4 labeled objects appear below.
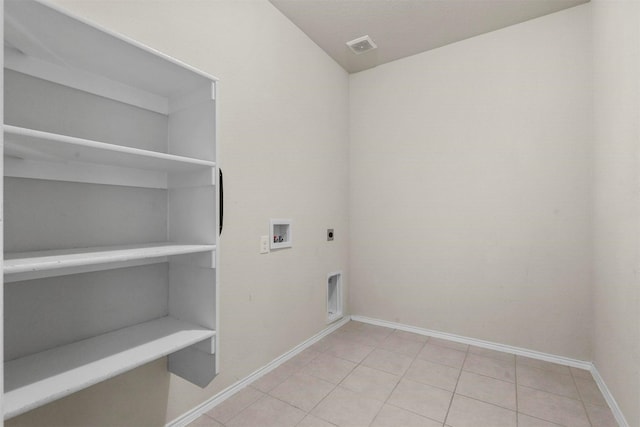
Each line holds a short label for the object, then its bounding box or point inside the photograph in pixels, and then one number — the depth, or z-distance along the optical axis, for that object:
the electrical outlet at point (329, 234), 2.83
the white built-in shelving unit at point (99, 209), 0.96
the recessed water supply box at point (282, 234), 2.20
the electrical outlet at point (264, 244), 2.07
